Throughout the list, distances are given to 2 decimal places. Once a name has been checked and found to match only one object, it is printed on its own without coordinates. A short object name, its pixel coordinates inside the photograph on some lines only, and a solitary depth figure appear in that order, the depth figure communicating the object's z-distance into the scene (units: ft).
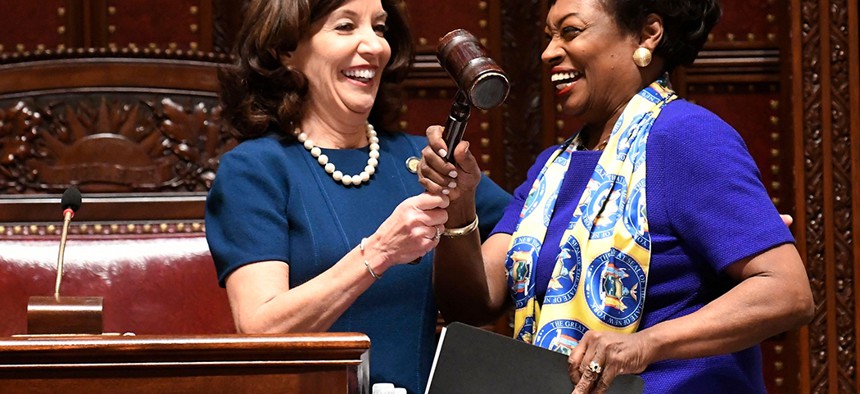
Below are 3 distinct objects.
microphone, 22.30
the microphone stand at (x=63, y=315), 21.34
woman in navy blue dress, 22.51
